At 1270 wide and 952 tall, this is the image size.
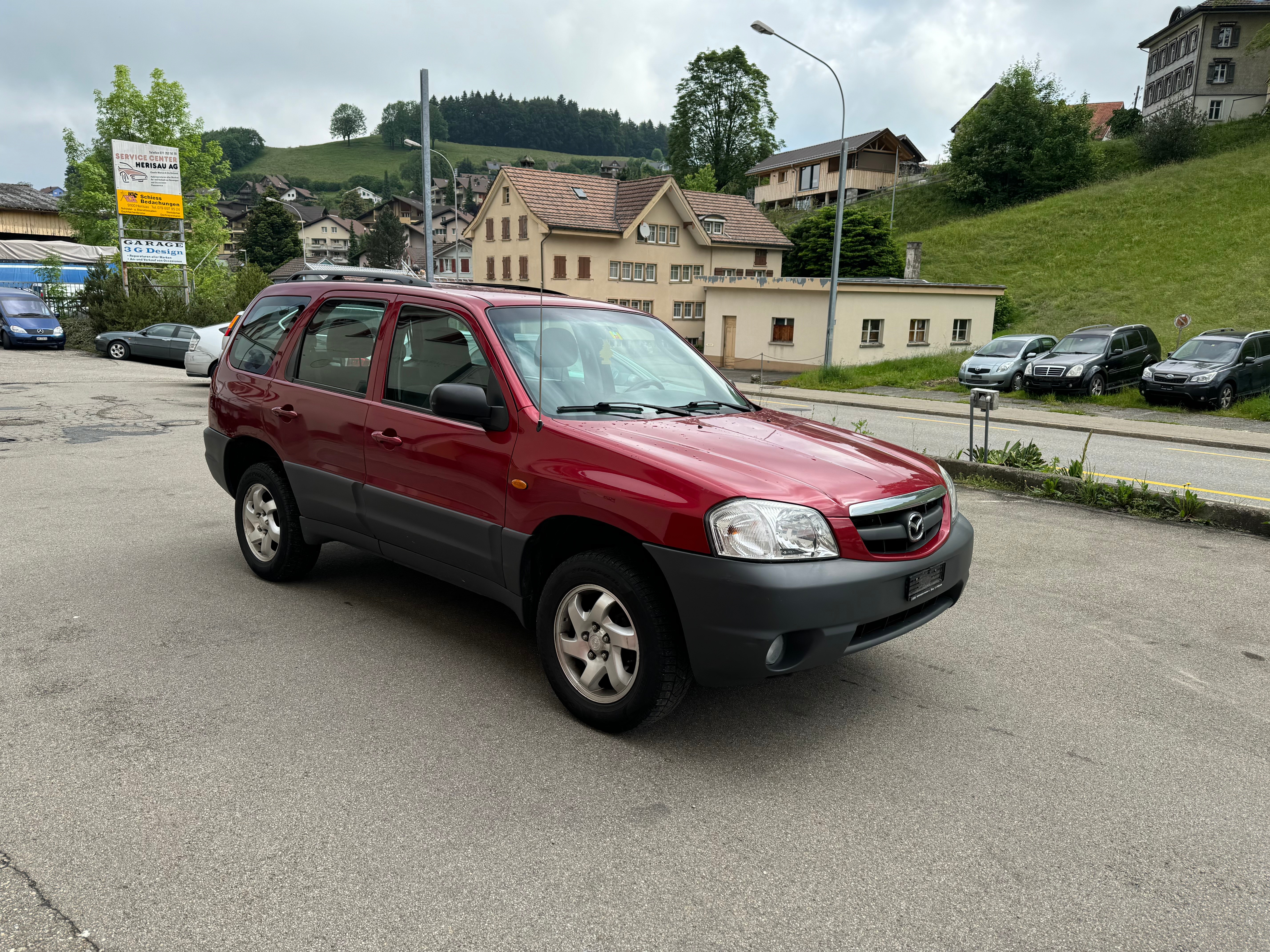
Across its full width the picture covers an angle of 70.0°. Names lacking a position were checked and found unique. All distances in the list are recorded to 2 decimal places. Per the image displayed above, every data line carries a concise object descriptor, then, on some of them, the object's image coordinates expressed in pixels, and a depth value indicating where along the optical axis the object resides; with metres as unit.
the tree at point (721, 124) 79.00
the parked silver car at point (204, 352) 20.05
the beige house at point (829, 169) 76.44
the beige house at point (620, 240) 49.84
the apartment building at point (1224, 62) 72.00
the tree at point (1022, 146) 63.50
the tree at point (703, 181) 71.44
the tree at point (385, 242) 94.88
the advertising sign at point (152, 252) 35.16
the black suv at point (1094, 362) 22.17
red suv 3.41
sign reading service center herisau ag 35.38
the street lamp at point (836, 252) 26.25
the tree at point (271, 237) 94.50
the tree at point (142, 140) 47.16
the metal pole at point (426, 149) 18.53
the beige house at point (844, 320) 36.16
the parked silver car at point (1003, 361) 25.53
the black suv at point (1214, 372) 19.33
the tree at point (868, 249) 49.16
